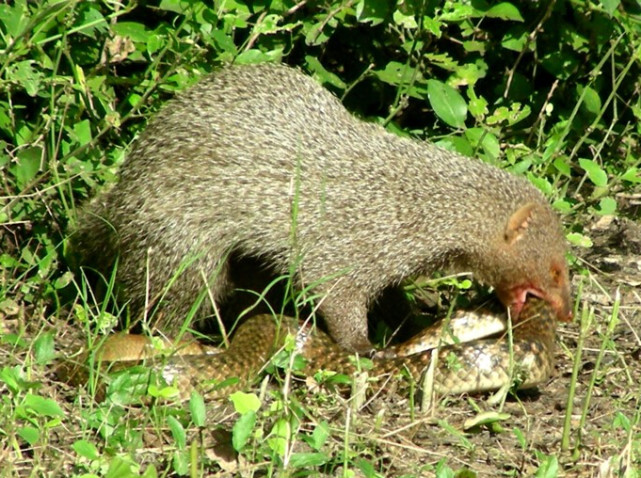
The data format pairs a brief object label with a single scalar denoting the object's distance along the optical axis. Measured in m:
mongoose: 8.13
